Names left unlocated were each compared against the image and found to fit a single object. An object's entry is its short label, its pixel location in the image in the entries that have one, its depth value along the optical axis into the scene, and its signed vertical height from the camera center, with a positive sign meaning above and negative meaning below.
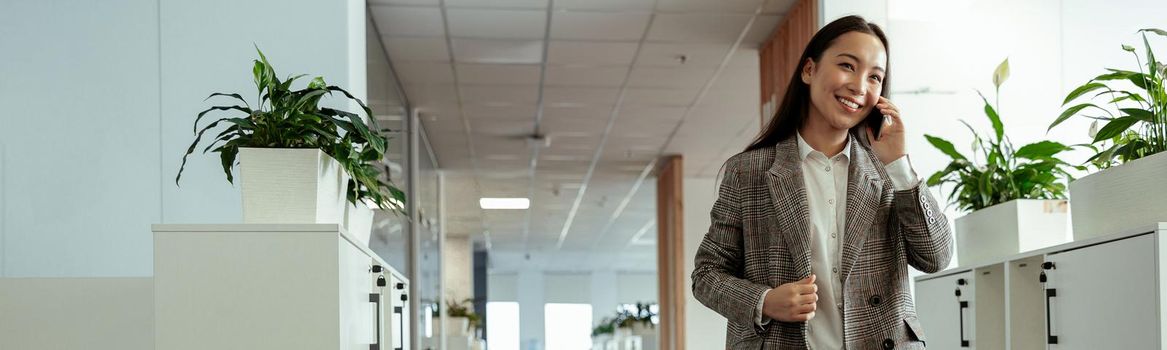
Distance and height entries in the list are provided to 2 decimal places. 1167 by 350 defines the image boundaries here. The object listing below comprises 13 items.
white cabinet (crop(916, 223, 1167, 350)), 2.52 -0.17
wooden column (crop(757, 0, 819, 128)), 5.85 +1.04
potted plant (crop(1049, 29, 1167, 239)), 2.73 +0.14
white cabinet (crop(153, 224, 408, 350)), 2.47 -0.09
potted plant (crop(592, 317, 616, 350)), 19.86 -1.72
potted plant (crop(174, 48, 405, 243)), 2.66 +0.21
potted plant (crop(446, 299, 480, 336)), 11.94 -0.80
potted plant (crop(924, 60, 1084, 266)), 3.70 +0.11
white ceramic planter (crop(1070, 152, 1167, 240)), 2.72 +0.08
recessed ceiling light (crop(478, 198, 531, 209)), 14.85 +0.49
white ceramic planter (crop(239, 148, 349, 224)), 2.66 +0.13
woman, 1.82 +0.02
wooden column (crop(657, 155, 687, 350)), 11.86 -0.06
